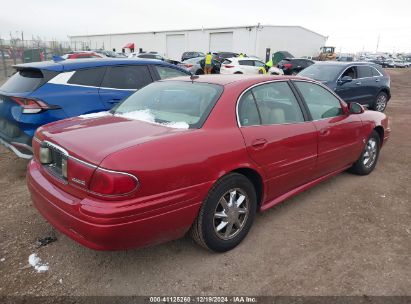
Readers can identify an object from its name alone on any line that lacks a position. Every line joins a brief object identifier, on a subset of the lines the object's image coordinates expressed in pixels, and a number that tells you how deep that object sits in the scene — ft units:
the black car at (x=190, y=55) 98.94
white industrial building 134.00
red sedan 7.73
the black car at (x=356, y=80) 29.60
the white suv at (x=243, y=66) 62.03
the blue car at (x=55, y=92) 14.37
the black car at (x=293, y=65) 68.49
